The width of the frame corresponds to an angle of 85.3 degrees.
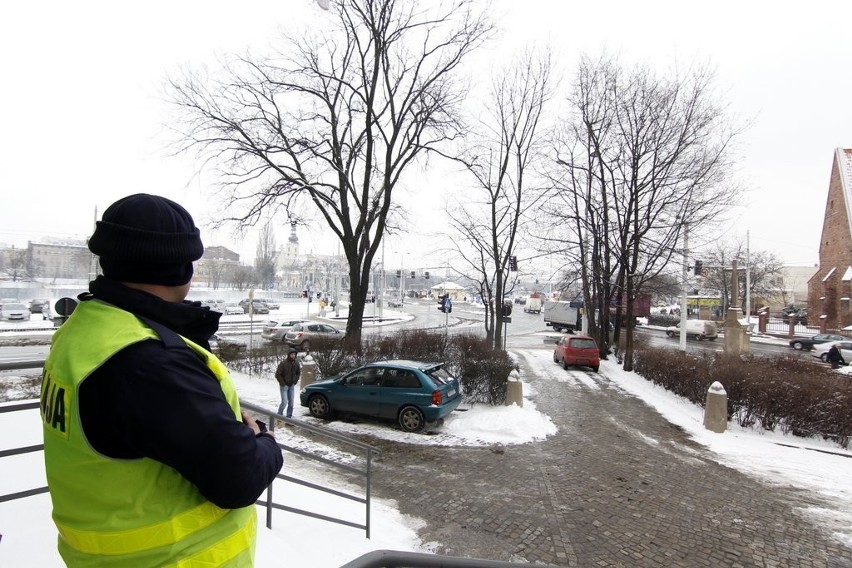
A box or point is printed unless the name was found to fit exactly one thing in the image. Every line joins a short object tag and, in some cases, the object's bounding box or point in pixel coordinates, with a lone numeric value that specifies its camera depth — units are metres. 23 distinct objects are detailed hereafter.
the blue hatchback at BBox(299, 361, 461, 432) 10.00
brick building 38.97
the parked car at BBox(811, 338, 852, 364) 25.25
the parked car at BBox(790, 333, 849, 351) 32.06
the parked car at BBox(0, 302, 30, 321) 33.56
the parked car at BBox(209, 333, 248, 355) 16.99
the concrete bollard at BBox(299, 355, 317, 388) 13.58
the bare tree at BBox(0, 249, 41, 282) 72.03
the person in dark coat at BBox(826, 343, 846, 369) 23.54
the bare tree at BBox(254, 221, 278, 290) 73.20
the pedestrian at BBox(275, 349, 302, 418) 10.65
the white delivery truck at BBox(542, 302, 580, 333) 42.62
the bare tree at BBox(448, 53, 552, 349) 21.00
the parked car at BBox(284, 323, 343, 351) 25.02
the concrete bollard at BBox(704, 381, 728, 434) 10.81
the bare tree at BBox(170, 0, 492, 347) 17.83
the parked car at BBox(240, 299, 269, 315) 49.22
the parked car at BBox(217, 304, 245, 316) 48.53
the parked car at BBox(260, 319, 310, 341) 28.81
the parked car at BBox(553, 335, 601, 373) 18.95
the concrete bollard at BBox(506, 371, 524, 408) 11.93
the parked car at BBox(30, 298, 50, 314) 41.41
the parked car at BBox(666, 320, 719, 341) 39.31
